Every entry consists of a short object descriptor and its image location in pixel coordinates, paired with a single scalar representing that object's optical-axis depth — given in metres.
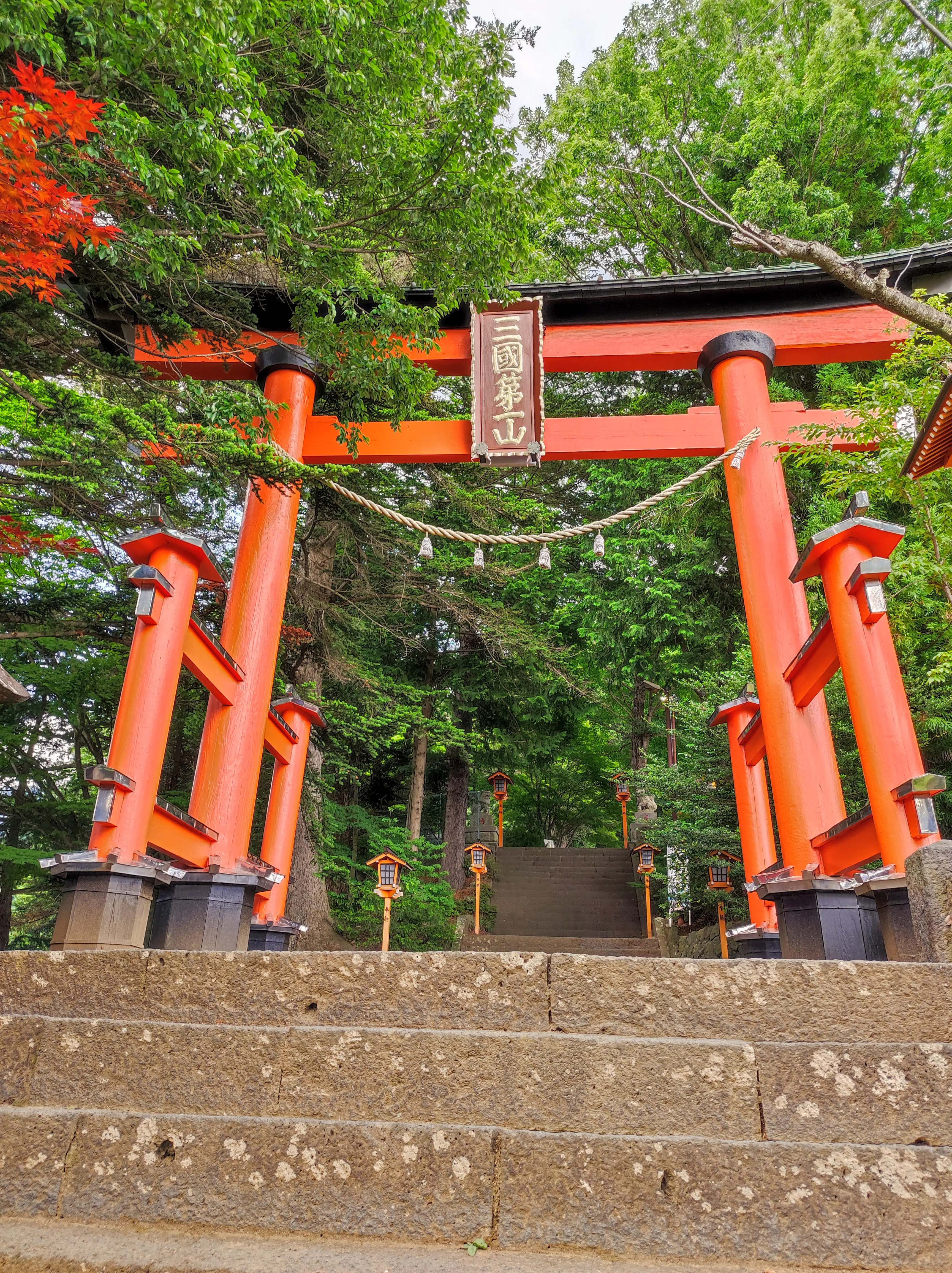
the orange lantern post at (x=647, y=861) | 11.20
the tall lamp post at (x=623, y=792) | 14.39
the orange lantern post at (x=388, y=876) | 8.13
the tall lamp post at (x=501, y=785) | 14.59
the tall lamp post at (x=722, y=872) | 8.57
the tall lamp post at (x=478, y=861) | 11.01
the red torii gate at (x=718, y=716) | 3.98
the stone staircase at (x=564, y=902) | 10.31
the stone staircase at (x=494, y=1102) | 1.74
